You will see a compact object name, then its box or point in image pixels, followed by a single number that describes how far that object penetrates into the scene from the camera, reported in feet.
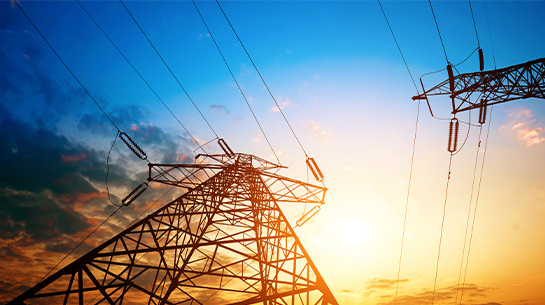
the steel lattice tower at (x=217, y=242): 37.50
